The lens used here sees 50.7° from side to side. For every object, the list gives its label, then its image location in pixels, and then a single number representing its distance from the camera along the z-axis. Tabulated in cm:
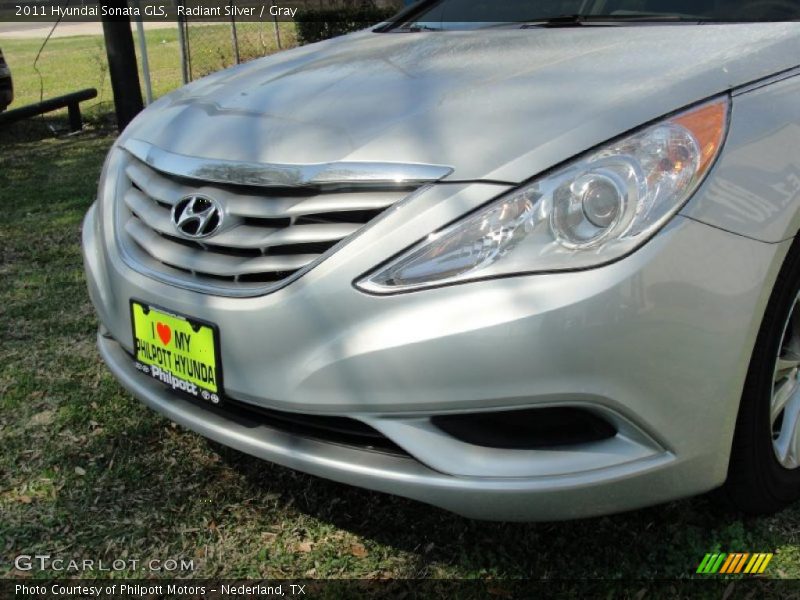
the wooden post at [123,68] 579
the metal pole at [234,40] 986
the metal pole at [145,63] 704
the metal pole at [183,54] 822
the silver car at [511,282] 159
